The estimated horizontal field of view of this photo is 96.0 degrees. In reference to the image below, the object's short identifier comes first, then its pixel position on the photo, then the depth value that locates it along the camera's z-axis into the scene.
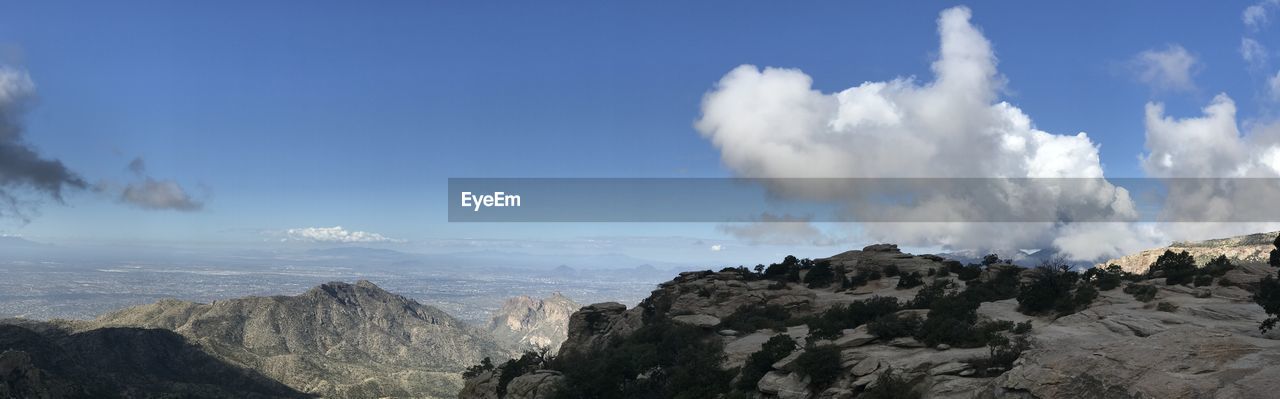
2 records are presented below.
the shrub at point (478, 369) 61.59
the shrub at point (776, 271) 77.69
